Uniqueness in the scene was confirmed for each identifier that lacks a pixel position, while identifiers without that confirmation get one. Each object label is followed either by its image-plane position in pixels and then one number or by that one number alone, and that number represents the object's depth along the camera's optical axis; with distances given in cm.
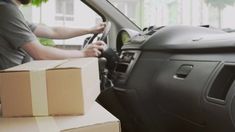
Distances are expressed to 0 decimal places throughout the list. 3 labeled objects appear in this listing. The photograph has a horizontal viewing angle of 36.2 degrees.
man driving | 145
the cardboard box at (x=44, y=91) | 99
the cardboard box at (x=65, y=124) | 88
